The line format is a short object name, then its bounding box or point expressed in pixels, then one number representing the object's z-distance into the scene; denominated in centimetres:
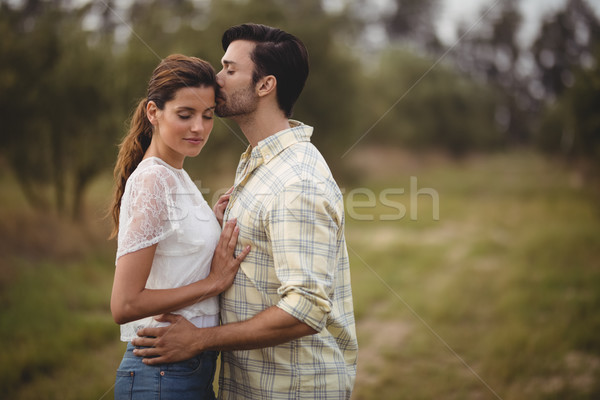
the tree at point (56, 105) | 716
